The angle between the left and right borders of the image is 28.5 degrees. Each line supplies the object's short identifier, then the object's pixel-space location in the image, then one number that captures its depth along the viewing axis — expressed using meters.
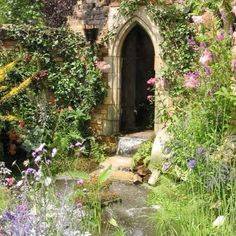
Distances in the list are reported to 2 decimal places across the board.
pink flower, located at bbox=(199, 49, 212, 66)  5.74
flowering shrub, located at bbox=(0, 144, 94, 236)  2.95
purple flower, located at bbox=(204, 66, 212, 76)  5.80
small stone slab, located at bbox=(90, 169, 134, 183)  7.61
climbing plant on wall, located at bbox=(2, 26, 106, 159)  8.98
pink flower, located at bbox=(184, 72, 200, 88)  6.40
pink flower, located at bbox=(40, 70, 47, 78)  9.30
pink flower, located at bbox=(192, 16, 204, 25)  6.09
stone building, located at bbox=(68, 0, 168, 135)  9.55
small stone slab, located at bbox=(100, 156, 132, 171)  8.20
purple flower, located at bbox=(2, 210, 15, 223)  2.94
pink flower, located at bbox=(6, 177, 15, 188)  3.68
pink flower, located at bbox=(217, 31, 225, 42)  5.72
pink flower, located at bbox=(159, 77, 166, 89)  8.84
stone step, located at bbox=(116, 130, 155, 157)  8.98
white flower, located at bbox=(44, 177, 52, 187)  3.01
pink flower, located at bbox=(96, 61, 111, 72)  9.26
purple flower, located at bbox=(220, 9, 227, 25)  6.36
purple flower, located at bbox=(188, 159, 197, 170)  4.46
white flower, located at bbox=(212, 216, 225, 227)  3.93
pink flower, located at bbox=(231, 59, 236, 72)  5.13
